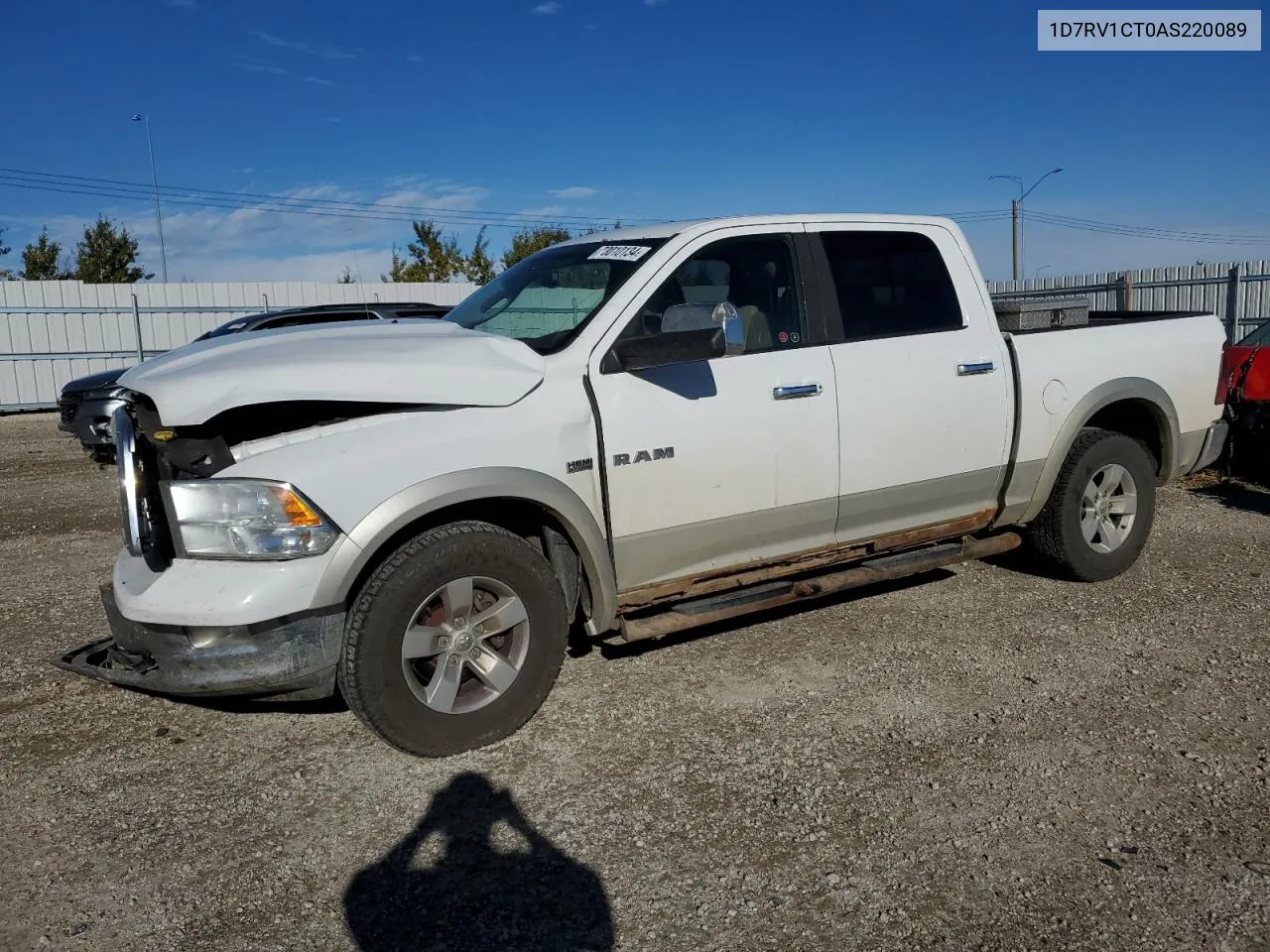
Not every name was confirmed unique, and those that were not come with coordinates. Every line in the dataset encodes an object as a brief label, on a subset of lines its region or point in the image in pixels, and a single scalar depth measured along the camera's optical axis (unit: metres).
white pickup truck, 3.51
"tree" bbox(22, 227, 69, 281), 35.59
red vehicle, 7.70
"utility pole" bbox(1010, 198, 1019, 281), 40.29
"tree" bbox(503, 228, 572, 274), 31.95
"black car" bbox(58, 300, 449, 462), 11.23
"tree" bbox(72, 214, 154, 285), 35.81
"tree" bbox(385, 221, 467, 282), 34.38
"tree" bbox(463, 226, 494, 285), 33.91
